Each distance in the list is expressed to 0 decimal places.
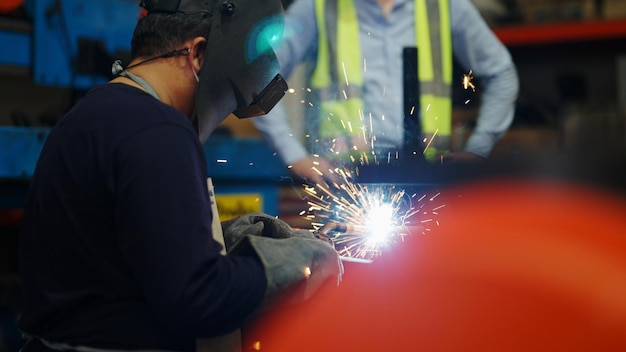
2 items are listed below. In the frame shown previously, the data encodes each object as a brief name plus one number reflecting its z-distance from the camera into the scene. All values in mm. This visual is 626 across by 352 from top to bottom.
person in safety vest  2727
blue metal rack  3055
